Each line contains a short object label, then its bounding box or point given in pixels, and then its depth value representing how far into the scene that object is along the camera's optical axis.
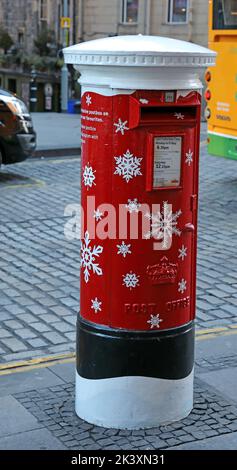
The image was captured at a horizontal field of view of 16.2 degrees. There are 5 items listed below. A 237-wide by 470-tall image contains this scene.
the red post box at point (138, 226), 4.23
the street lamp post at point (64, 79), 25.69
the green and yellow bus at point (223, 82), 11.58
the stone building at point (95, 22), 26.03
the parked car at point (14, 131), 12.01
